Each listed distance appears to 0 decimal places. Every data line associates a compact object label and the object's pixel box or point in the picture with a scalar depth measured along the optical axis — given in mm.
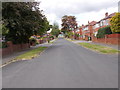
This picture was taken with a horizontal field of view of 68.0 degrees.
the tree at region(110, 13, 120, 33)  15204
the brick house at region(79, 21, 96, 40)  46018
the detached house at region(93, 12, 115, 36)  31623
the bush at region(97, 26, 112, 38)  20674
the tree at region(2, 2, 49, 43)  11401
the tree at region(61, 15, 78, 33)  46662
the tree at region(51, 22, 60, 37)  84279
